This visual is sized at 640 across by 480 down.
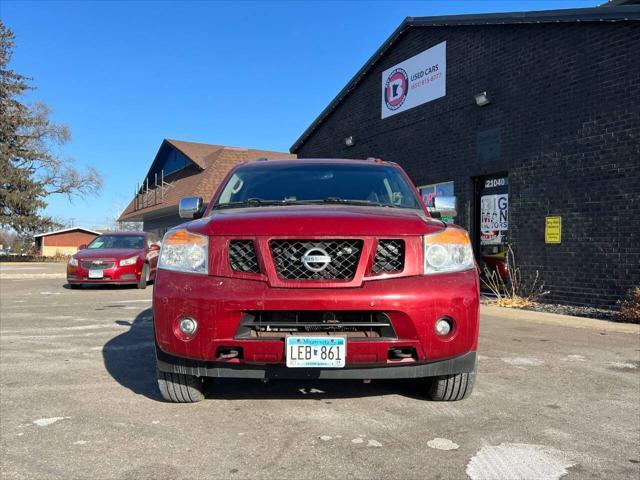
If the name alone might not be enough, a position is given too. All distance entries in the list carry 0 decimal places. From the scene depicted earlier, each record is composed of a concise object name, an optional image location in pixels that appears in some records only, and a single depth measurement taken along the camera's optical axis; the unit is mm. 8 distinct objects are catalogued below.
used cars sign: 13172
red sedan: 12148
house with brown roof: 26156
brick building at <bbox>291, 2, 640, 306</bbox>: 8828
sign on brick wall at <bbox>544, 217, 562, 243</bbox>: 9875
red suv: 2916
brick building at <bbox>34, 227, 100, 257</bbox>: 48281
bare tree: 38469
